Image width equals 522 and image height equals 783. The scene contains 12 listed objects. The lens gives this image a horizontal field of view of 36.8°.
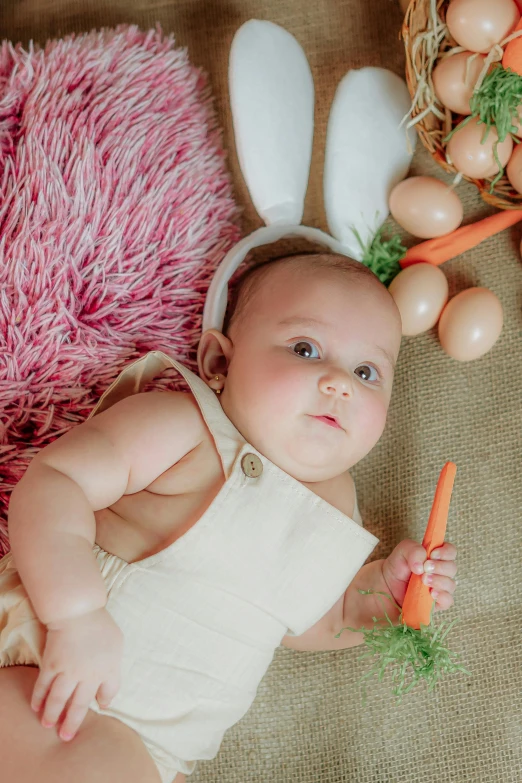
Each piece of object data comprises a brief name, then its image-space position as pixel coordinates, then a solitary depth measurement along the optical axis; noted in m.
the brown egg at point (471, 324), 1.21
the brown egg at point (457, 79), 1.14
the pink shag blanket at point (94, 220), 1.12
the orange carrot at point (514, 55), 1.08
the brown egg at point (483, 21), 1.09
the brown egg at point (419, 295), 1.22
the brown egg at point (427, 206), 1.22
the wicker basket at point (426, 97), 1.19
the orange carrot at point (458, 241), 1.28
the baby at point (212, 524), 0.91
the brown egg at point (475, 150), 1.13
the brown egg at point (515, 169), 1.16
